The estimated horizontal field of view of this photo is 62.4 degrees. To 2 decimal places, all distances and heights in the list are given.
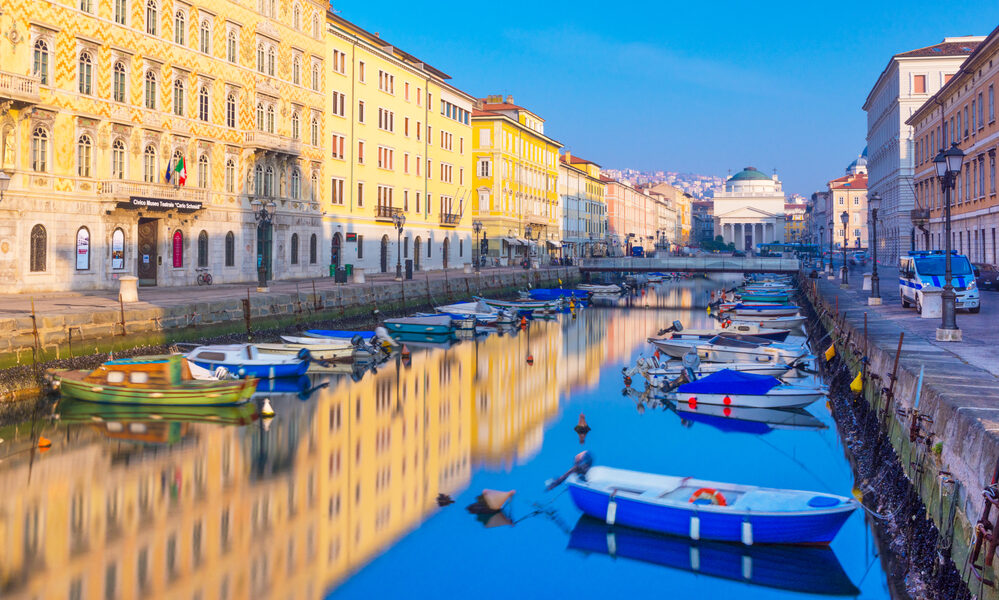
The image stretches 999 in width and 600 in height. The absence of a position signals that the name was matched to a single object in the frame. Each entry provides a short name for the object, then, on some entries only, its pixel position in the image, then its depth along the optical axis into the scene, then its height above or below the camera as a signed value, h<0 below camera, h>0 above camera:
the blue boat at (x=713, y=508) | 13.20 -3.83
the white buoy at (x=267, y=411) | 23.53 -3.76
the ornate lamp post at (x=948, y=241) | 22.28 +1.07
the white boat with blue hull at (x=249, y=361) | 28.28 -2.80
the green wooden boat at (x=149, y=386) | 23.66 -3.04
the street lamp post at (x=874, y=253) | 37.50 +1.35
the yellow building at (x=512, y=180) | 87.00 +11.28
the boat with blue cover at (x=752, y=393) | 24.41 -3.39
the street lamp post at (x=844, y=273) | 55.42 +0.38
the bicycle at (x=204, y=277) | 45.09 +0.17
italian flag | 41.94 +5.64
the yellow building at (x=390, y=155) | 58.28 +10.11
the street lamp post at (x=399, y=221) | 54.78 +3.92
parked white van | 30.78 +0.04
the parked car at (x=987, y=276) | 43.12 +0.09
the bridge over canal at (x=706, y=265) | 85.44 +1.49
